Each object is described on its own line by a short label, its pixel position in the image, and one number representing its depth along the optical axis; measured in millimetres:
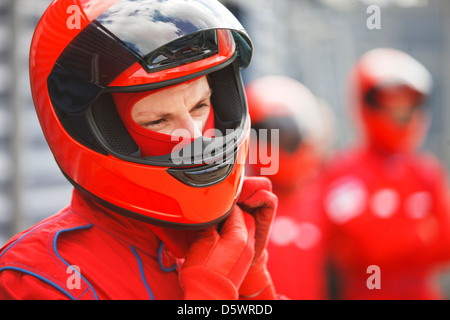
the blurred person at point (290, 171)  5293
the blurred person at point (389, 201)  6187
